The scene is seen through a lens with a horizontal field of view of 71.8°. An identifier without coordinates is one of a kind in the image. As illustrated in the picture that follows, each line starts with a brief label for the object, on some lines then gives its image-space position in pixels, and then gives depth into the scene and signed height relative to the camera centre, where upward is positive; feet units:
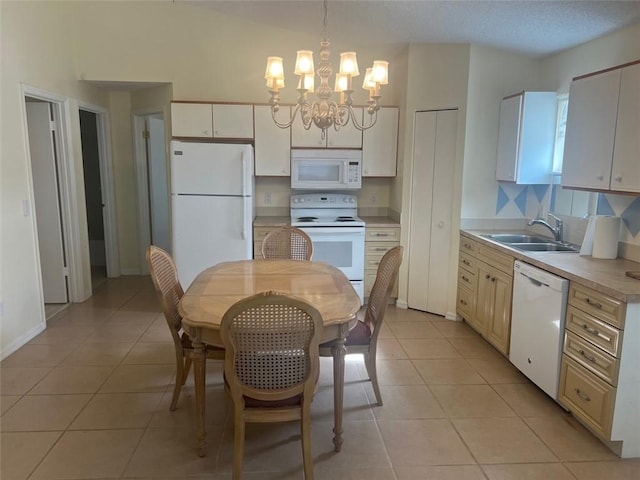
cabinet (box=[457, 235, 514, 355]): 10.57 -3.00
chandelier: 7.93 +1.71
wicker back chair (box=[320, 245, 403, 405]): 8.35 -2.79
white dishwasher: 8.45 -3.02
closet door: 13.28 -1.02
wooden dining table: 6.73 -2.12
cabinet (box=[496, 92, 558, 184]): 11.63 +1.06
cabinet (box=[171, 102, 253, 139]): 14.33 +1.69
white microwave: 14.89 +0.17
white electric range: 14.40 -2.21
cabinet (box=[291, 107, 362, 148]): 14.76 +1.22
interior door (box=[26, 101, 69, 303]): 13.43 -0.94
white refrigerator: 13.46 -0.96
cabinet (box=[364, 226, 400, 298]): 14.58 -2.29
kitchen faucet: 11.38 -1.31
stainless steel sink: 11.10 -1.74
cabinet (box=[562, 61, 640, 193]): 8.06 +0.89
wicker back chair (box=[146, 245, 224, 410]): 7.82 -2.41
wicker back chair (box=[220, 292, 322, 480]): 5.78 -2.60
